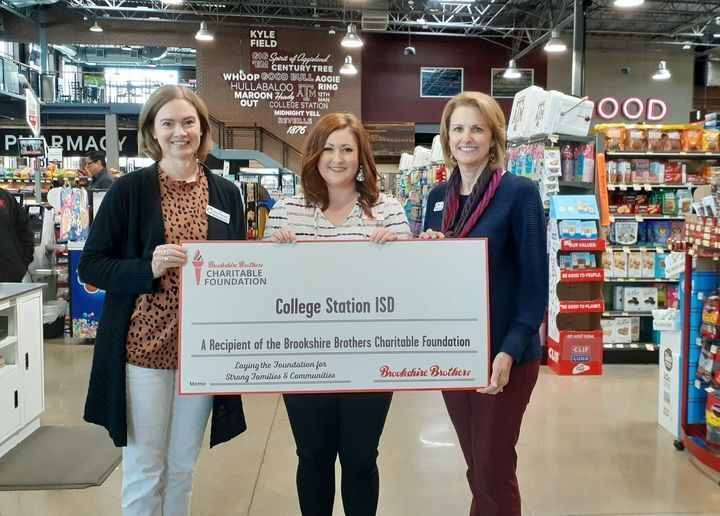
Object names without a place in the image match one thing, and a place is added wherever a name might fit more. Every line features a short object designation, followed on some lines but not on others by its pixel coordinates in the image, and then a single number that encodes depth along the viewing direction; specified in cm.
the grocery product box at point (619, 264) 604
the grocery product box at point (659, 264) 607
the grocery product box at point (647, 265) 608
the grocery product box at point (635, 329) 614
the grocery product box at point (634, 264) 607
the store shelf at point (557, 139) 545
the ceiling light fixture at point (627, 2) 897
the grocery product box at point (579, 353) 545
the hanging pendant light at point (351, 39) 1395
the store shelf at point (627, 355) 598
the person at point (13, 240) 510
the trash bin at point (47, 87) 1631
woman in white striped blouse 194
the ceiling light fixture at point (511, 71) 1608
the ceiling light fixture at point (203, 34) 1434
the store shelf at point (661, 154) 609
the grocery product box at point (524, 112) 572
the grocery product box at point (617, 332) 607
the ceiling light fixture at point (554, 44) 1323
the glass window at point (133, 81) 2109
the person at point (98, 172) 726
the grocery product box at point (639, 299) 619
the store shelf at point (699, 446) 333
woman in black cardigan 188
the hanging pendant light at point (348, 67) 1616
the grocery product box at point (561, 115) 549
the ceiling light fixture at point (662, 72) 1589
